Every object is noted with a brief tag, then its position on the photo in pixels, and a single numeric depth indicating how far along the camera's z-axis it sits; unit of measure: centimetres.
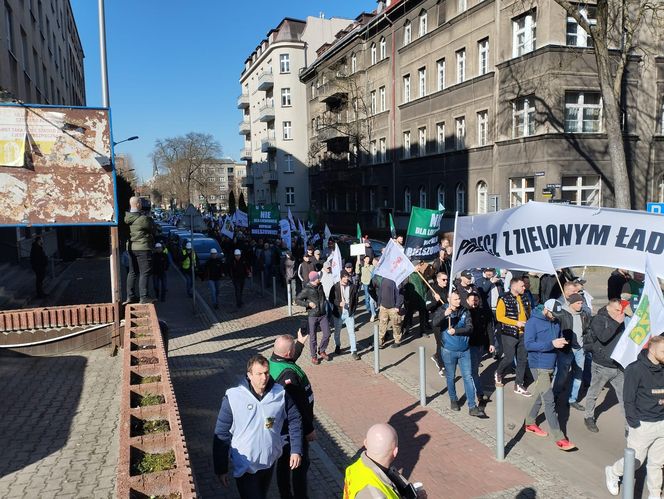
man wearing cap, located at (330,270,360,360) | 1062
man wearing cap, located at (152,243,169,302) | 1651
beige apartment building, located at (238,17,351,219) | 5578
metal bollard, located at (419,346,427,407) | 798
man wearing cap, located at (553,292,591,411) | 709
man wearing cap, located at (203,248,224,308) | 1603
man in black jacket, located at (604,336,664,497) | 514
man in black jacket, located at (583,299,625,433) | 666
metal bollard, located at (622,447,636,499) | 430
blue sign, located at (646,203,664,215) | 1429
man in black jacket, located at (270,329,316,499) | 497
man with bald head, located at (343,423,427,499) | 304
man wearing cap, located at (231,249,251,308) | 1638
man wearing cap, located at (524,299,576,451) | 657
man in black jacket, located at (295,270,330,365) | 1006
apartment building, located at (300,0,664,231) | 2222
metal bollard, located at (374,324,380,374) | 947
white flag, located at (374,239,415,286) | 931
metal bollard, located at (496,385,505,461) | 609
